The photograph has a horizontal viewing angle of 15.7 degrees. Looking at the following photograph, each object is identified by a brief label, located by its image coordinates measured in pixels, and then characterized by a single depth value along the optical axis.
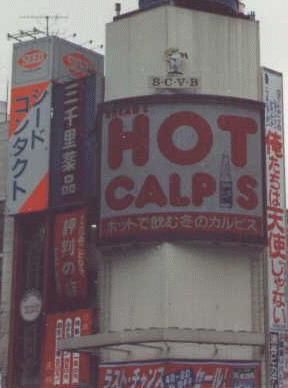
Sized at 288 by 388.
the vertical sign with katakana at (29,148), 53.44
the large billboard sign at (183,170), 48.59
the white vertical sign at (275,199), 49.50
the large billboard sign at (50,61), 54.50
